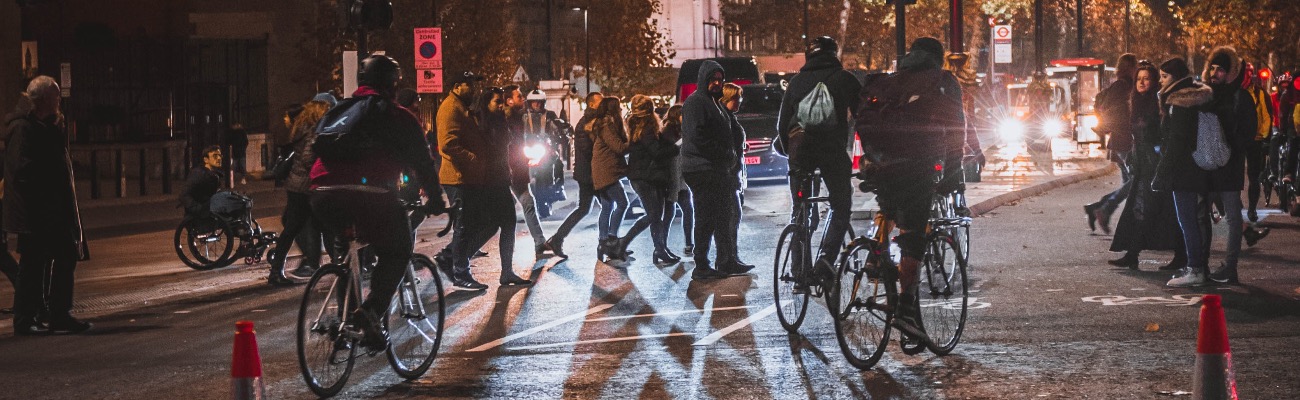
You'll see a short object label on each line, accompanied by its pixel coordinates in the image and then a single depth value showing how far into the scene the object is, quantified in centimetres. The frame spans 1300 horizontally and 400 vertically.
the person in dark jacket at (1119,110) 1501
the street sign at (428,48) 2425
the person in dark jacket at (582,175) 1534
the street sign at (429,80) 2456
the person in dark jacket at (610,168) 1542
